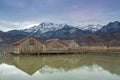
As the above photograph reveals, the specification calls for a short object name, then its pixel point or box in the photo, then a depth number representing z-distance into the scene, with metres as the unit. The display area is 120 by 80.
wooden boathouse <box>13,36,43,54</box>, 20.09
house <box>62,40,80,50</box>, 23.60
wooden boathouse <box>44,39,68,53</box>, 21.39
